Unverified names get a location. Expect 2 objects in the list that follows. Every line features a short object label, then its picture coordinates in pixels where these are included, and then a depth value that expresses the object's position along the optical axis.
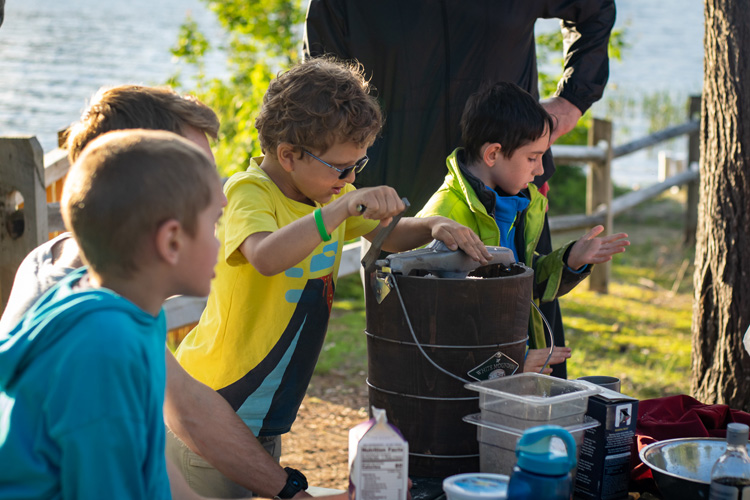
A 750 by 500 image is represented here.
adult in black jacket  2.91
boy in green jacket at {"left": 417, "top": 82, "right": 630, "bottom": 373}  2.45
